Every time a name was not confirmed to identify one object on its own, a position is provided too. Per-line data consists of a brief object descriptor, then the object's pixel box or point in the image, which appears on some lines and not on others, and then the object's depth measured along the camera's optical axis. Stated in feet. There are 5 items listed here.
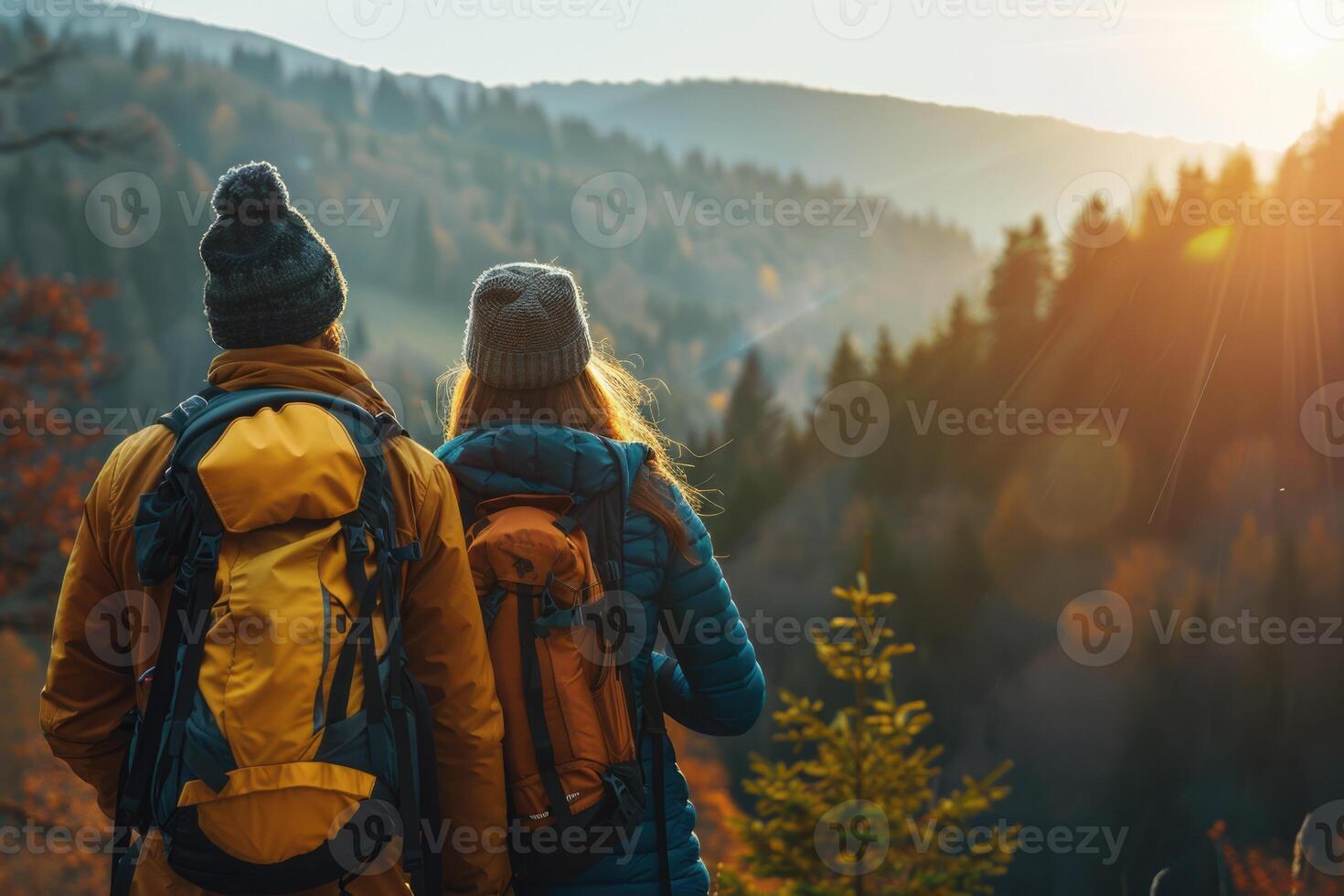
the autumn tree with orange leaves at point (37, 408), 47.24
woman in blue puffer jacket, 6.66
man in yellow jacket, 6.11
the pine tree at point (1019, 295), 49.80
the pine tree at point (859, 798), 21.34
